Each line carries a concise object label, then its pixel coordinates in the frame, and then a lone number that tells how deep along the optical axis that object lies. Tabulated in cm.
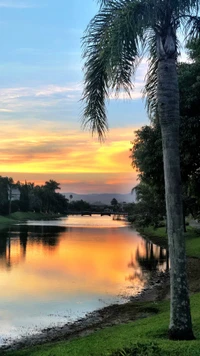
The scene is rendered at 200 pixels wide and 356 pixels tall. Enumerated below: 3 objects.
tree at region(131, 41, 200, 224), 1471
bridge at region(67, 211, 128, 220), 17830
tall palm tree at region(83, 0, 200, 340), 780
